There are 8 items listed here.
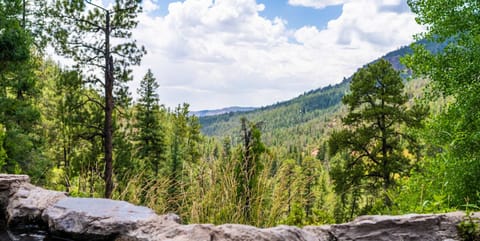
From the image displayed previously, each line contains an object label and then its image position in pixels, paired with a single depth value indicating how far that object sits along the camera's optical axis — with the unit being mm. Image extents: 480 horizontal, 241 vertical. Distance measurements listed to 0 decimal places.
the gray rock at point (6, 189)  3332
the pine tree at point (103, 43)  11352
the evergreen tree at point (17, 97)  8039
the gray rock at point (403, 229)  2416
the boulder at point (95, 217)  2475
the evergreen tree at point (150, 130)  21969
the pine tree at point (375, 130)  14195
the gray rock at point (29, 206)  3084
